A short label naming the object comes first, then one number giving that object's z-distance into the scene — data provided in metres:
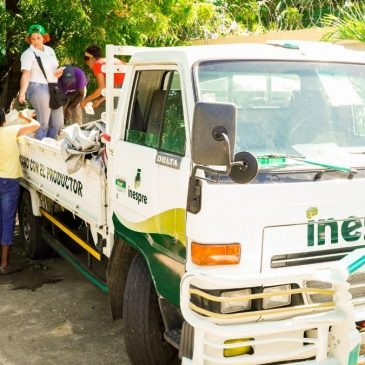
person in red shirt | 6.38
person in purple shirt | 7.47
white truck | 2.87
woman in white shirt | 7.09
